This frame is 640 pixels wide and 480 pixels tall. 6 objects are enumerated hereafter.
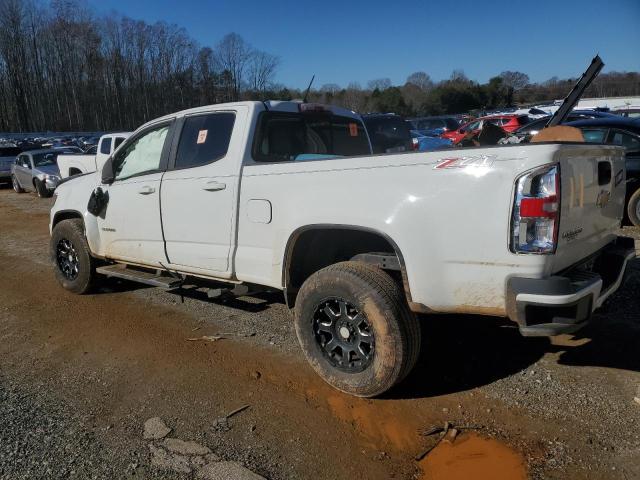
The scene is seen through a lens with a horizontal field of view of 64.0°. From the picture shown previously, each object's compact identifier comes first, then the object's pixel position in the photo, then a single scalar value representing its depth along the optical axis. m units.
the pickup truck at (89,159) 14.98
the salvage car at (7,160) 20.55
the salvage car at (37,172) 16.80
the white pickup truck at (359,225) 2.69
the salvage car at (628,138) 8.20
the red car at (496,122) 22.19
